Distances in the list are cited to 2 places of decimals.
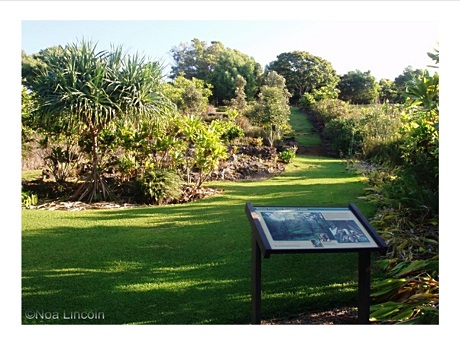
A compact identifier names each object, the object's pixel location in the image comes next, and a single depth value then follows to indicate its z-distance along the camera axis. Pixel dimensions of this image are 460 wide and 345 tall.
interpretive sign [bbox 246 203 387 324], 2.68
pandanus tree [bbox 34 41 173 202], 5.95
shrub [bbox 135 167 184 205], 6.09
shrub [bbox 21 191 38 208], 6.02
